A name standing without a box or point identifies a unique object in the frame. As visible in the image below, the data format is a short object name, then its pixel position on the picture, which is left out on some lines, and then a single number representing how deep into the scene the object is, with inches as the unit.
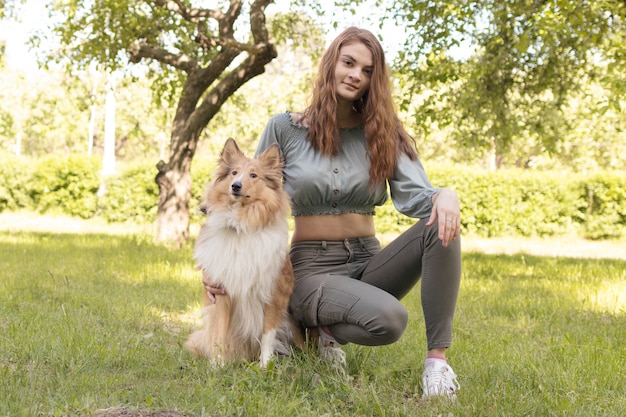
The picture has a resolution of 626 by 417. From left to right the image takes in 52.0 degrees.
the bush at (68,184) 755.4
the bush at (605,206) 670.5
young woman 141.4
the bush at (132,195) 718.5
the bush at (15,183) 775.7
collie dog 146.6
